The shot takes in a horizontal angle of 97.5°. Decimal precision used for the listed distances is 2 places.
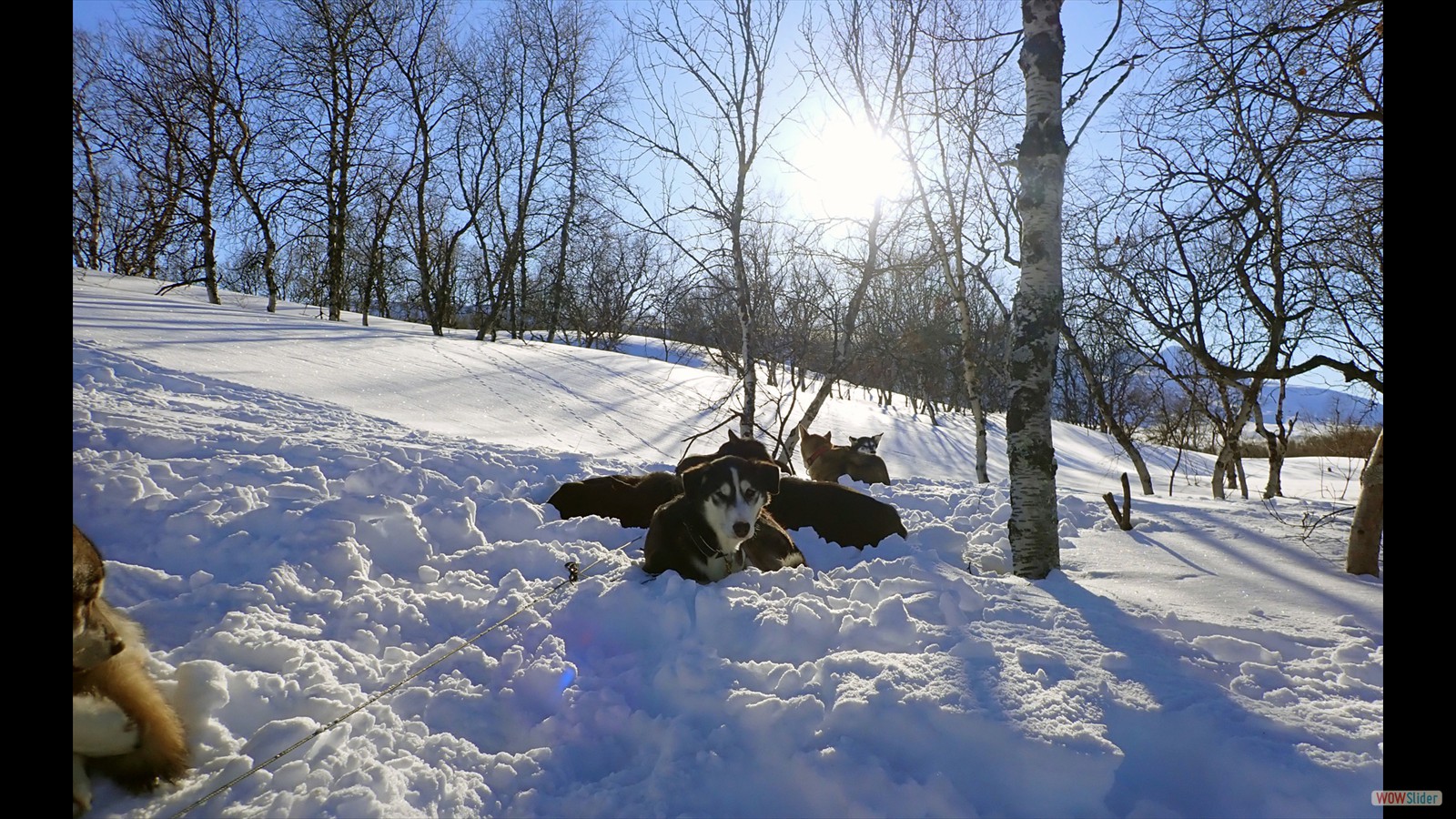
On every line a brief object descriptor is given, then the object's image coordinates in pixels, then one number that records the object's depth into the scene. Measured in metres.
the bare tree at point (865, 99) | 10.79
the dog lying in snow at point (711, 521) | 4.85
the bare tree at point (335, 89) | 19.98
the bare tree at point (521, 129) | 23.36
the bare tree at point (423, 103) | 20.70
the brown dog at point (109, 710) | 2.07
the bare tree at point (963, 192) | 11.56
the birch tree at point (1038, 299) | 5.18
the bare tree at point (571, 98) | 23.73
